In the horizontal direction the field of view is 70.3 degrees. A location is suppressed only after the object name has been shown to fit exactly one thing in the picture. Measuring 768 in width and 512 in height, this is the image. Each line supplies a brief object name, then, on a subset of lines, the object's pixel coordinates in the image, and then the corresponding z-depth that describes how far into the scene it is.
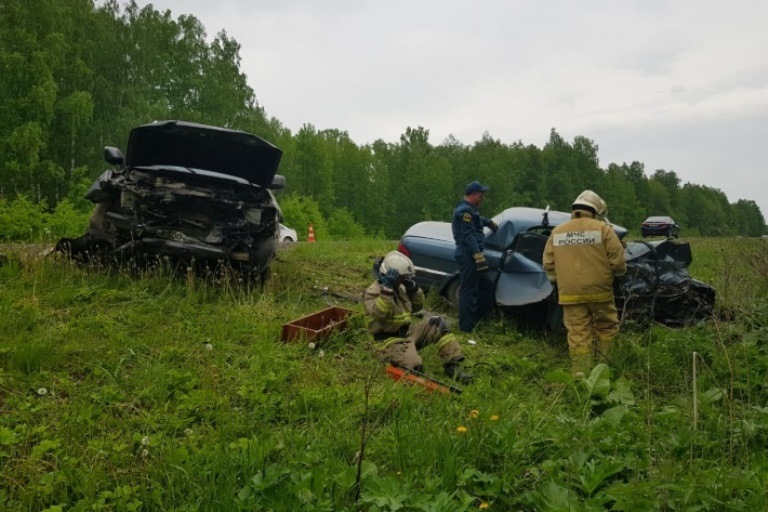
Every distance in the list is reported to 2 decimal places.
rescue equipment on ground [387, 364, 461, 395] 3.68
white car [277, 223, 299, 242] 16.63
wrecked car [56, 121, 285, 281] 5.72
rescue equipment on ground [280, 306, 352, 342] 4.69
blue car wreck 5.27
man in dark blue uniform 6.06
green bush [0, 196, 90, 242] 14.59
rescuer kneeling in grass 4.30
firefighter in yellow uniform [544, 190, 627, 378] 4.71
